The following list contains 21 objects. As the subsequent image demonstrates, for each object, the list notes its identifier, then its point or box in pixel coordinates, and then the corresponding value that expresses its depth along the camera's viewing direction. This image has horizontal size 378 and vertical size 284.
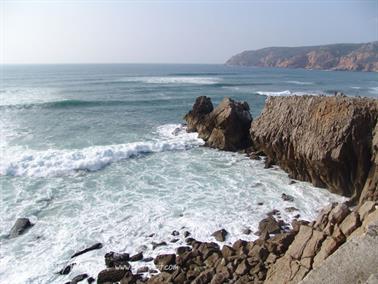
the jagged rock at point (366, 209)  8.84
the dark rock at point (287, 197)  14.17
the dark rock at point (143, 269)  9.98
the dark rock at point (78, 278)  9.62
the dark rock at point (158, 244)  11.19
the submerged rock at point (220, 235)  11.38
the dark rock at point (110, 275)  9.66
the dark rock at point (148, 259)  10.50
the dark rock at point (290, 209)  13.20
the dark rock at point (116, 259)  10.30
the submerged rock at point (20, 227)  12.07
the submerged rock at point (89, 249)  10.83
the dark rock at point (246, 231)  11.73
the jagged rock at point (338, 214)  9.54
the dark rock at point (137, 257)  10.54
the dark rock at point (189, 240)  11.24
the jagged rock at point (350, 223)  8.64
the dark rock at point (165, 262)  10.08
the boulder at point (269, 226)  11.70
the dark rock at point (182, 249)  10.73
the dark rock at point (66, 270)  10.02
